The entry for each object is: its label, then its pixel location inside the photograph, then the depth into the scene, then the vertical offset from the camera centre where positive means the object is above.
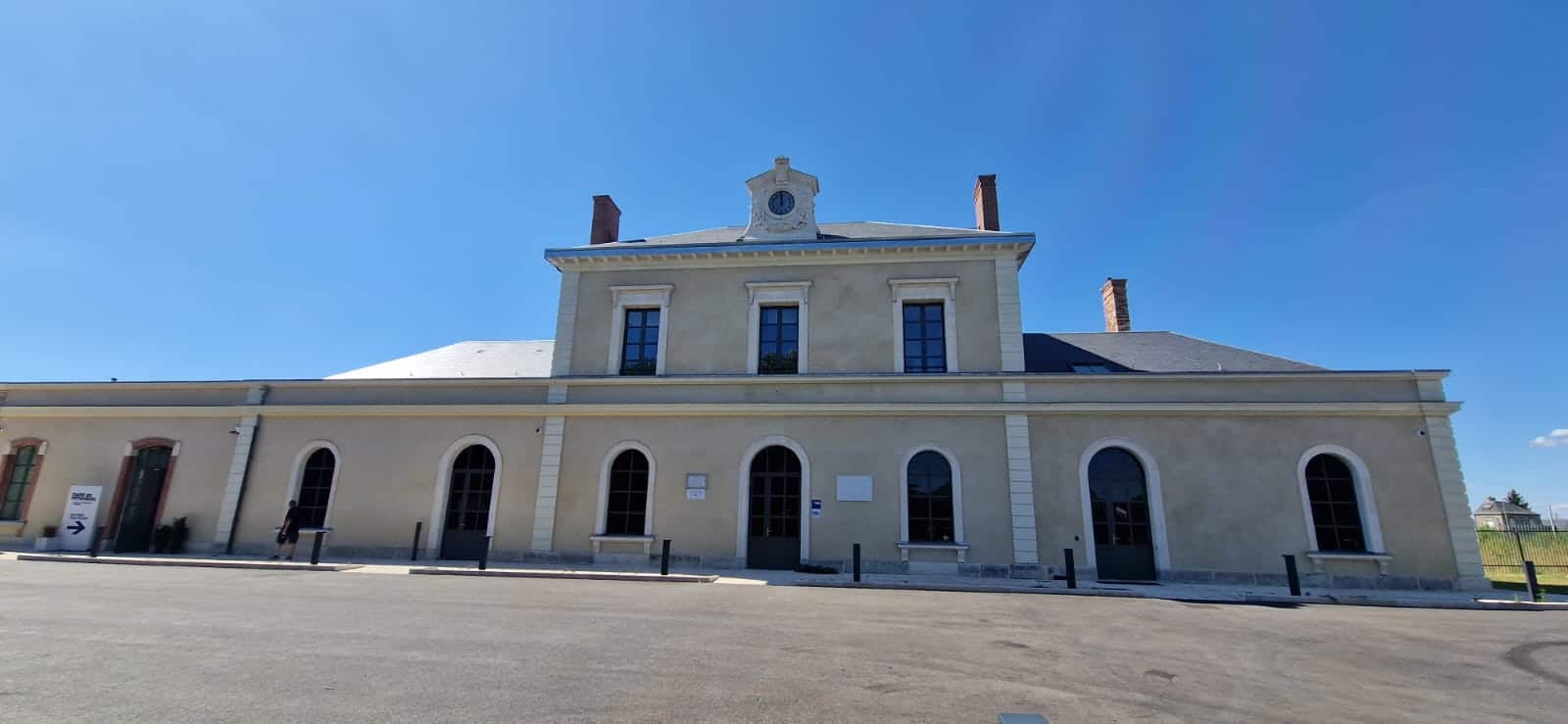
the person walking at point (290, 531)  14.20 -0.42
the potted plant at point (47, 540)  15.87 -0.80
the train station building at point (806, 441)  13.10 +1.70
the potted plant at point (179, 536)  15.61 -0.63
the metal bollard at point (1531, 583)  10.92 -0.75
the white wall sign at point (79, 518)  15.88 -0.28
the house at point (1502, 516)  30.83 +0.96
